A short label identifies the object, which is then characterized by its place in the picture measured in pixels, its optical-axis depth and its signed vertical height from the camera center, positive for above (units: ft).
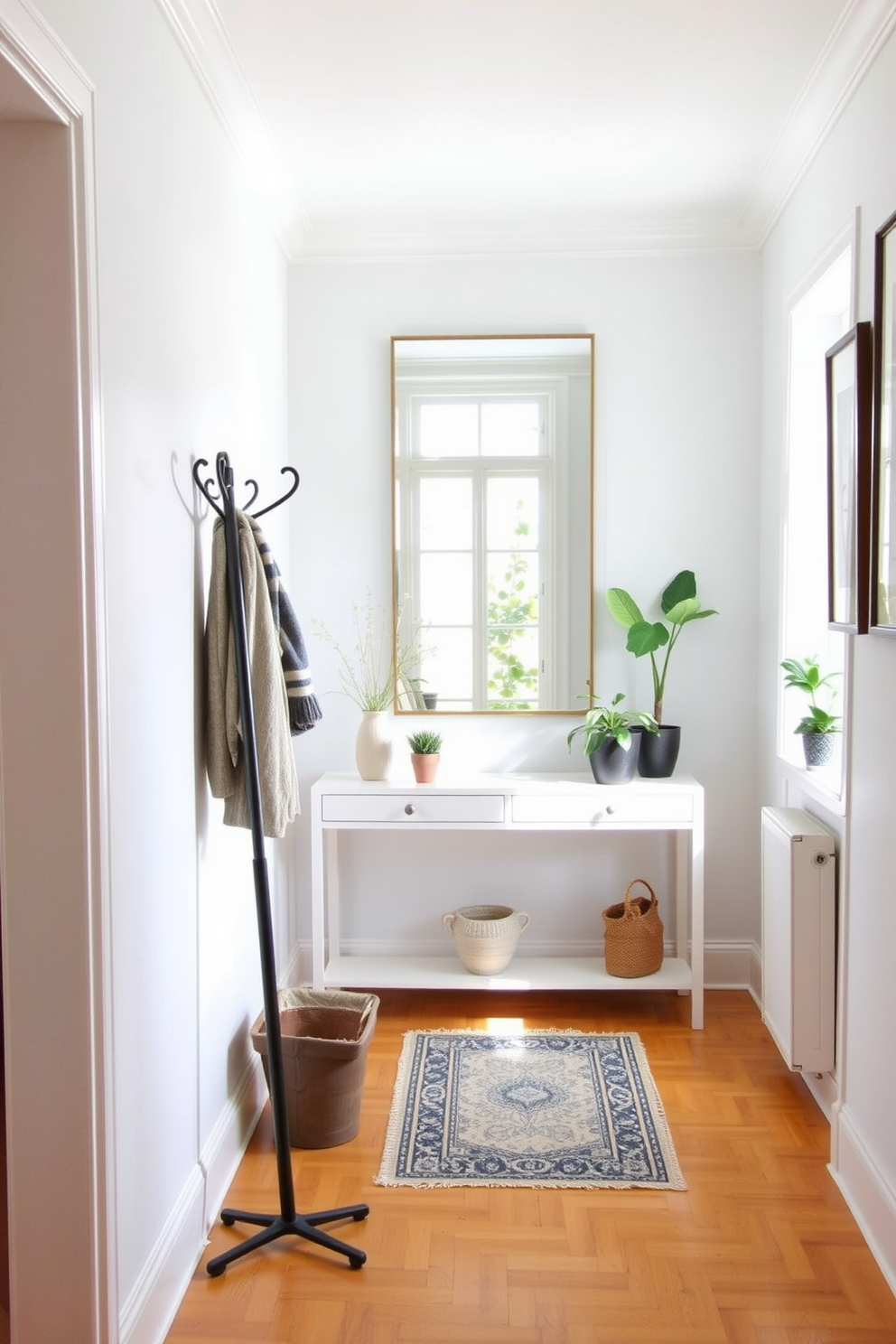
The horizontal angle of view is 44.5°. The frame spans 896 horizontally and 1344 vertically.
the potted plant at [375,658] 12.56 -0.54
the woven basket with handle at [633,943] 11.69 -3.57
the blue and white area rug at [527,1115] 8.54 -4.34
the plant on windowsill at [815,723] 9.86 -1.03
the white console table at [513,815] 11.36 -2.13
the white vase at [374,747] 11.63 -1.45
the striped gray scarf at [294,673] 9.04 -0.51
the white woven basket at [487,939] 11.68 -3.52
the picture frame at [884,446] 7.31 +1.09
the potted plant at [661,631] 11.86 -0.24
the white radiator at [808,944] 9.09 -2.82
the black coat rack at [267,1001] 7.32 -2.61
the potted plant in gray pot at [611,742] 11.49 -1.40
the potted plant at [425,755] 11.69 -1.54
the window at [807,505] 10.63 +1.03
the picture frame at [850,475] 7.82 +1.01
